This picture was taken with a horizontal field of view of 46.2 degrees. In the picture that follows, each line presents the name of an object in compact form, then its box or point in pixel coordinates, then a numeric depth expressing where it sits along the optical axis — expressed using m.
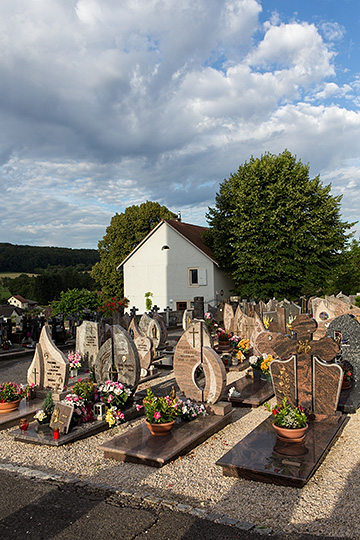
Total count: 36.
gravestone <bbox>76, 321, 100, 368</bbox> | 12.75
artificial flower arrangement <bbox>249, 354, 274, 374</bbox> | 11.08
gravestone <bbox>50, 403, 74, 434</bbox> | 7.72
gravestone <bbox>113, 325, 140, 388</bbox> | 9.28
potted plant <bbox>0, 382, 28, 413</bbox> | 9.04
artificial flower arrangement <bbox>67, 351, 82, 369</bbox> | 12.06
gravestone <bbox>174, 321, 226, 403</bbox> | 8.49
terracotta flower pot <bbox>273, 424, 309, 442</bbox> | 6.60
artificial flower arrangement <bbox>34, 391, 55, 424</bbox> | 8.06
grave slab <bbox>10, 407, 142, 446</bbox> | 7.48
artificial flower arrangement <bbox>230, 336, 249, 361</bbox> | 14.17
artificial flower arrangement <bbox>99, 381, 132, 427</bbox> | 8.44
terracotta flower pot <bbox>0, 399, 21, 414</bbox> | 9.02
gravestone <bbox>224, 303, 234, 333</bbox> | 18.17
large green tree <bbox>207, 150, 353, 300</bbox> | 28.92
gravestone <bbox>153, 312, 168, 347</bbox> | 16.75
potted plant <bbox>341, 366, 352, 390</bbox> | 9.96
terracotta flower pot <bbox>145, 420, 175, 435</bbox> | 7.27
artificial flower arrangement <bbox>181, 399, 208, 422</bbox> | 8.02
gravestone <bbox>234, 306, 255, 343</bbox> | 16.58
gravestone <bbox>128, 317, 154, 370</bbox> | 12.78
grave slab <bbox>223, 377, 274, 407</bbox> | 9.66
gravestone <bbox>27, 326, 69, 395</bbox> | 9.98
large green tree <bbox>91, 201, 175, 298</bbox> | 42.26
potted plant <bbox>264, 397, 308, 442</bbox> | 6.63
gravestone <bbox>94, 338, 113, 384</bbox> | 9.56
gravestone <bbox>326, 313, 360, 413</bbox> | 10.62
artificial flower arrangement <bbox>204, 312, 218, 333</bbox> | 19.73
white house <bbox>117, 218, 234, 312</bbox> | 33.78
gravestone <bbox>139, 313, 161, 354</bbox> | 16.59
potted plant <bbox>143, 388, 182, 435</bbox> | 7.28
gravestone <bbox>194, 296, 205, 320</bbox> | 20.09
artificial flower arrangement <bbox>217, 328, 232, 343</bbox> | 15.43
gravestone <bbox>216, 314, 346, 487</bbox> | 6.30
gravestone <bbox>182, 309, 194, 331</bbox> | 20.74
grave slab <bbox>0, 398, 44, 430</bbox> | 8.50
